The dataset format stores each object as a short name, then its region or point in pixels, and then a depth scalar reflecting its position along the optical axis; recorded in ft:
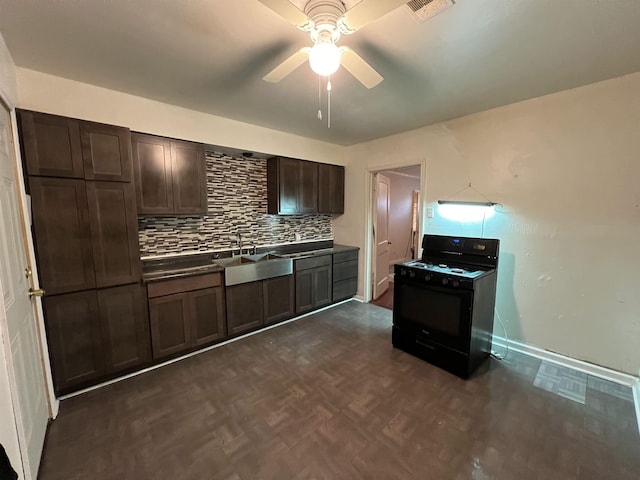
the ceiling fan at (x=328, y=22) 3.70
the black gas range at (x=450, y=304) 7.77
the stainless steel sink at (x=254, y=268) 9.66
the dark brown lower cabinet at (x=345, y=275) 13.30
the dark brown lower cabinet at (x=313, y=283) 11.82
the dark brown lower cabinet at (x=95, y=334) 6.77
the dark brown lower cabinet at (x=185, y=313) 8.22
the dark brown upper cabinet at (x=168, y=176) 8.26
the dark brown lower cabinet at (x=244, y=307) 9.75
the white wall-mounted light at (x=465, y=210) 9.66
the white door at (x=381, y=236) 14.11
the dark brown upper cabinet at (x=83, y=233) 6.46
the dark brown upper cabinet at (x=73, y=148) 6.24
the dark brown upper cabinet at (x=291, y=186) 11.80
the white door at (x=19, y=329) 4.48
